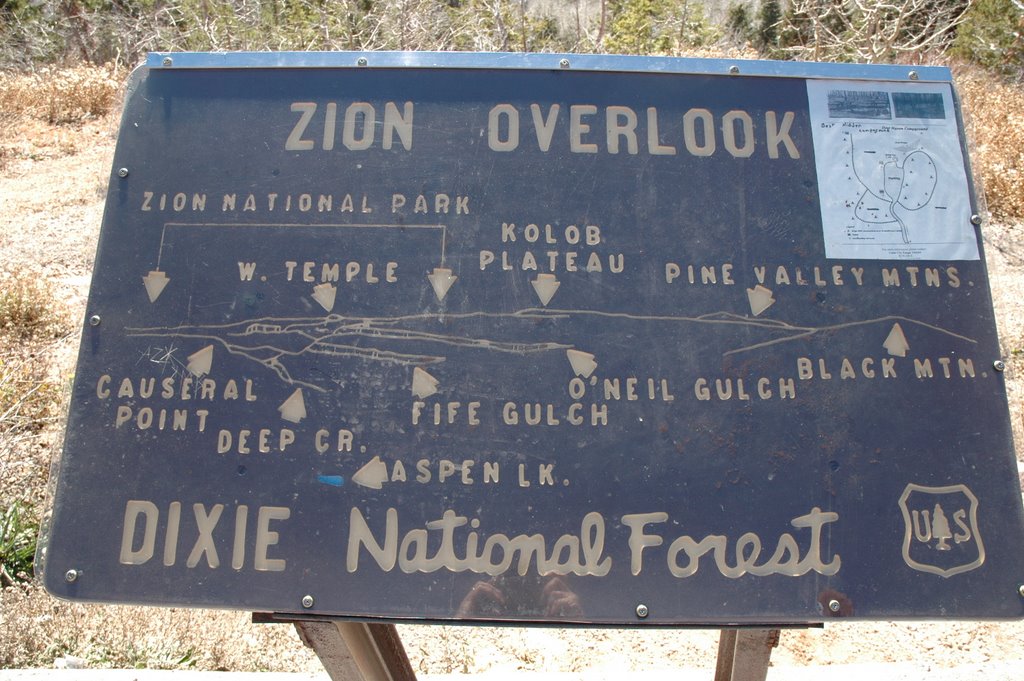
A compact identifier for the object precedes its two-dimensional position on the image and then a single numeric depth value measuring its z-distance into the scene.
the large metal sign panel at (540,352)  1.50
